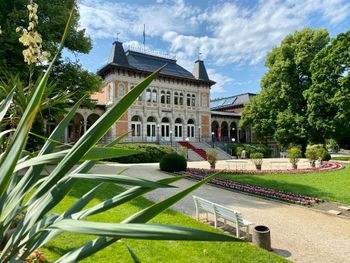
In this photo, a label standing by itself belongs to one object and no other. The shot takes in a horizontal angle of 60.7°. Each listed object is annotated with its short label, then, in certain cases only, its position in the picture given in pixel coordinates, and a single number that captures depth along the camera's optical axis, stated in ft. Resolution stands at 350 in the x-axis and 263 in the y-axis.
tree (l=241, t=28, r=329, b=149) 103.65
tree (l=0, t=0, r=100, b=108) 47.16
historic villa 108.58
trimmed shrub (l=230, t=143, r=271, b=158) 113.91
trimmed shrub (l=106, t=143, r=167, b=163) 80.74
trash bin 18.70
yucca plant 3.27
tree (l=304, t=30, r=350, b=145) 88.28
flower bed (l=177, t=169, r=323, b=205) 31.50
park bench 19.95
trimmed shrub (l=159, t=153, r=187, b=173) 56.90
